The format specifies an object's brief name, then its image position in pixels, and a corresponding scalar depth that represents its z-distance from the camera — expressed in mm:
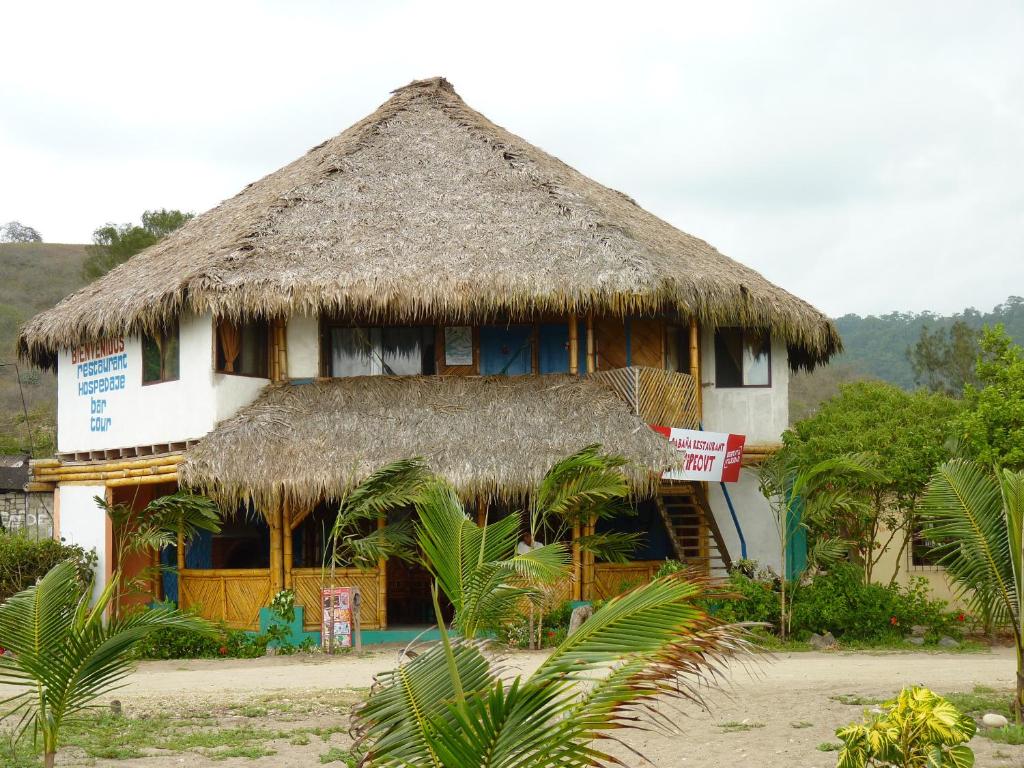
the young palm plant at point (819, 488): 14555
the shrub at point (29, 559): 16516
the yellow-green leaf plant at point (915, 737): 6355
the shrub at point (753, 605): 14906
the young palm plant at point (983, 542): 9047
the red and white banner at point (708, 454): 16234
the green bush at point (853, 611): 14984
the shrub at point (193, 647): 15023
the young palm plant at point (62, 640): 6098
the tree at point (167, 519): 14367
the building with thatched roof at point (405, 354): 16031
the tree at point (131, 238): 34938
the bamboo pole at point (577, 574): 16188
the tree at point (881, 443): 15664
